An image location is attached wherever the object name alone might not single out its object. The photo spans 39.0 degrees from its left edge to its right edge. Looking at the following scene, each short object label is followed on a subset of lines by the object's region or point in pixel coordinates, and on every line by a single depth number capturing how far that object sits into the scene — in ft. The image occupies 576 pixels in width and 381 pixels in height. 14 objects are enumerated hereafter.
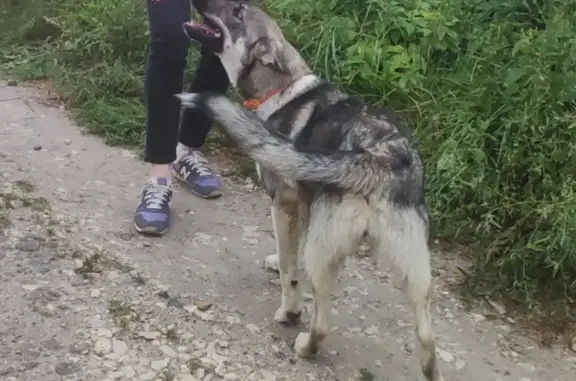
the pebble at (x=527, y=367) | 9.77
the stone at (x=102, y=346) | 8.79
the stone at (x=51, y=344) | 8.71
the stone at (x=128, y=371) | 8.52
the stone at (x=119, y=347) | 8.84
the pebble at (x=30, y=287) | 9.63
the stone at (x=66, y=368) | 8.37
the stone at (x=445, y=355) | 9.72
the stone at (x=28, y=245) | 10.49
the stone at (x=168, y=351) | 8.95
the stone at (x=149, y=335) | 9.15
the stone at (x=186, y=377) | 8.59
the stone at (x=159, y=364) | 8.71
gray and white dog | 8.08
